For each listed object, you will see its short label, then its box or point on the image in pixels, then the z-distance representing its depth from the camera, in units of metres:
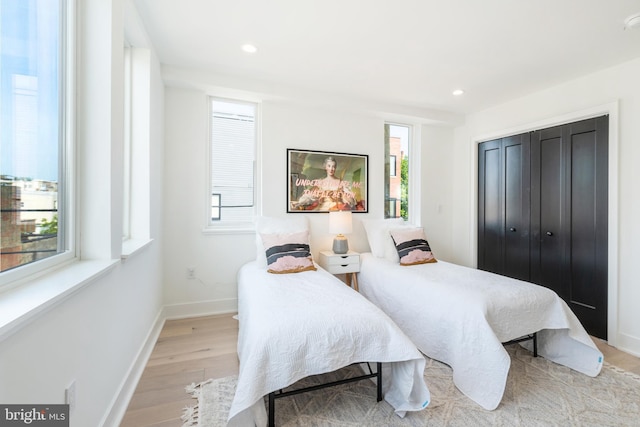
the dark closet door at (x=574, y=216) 2.66
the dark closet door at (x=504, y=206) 3.34
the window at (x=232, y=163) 3.20
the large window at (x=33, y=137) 0.99
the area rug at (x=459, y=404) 1.61
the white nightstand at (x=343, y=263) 3.17
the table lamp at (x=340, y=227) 3.29
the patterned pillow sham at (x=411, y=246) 3.04
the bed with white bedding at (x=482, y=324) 1.80
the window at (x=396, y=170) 3.94
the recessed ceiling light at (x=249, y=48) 2.36
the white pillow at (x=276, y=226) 2.98
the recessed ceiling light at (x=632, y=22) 1.91
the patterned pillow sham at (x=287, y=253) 2.67
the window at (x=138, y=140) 2.24
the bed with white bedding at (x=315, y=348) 1.46
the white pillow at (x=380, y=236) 3.25
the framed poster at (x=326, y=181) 3.39
